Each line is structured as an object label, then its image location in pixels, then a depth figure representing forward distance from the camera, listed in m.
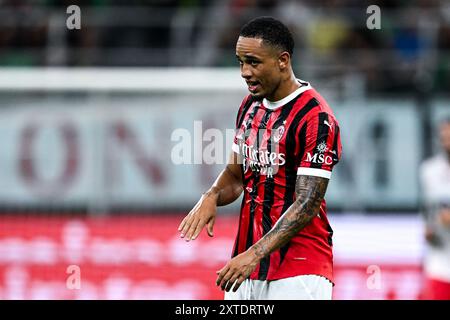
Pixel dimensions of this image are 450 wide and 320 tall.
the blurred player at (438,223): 17.58
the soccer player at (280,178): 10.74
